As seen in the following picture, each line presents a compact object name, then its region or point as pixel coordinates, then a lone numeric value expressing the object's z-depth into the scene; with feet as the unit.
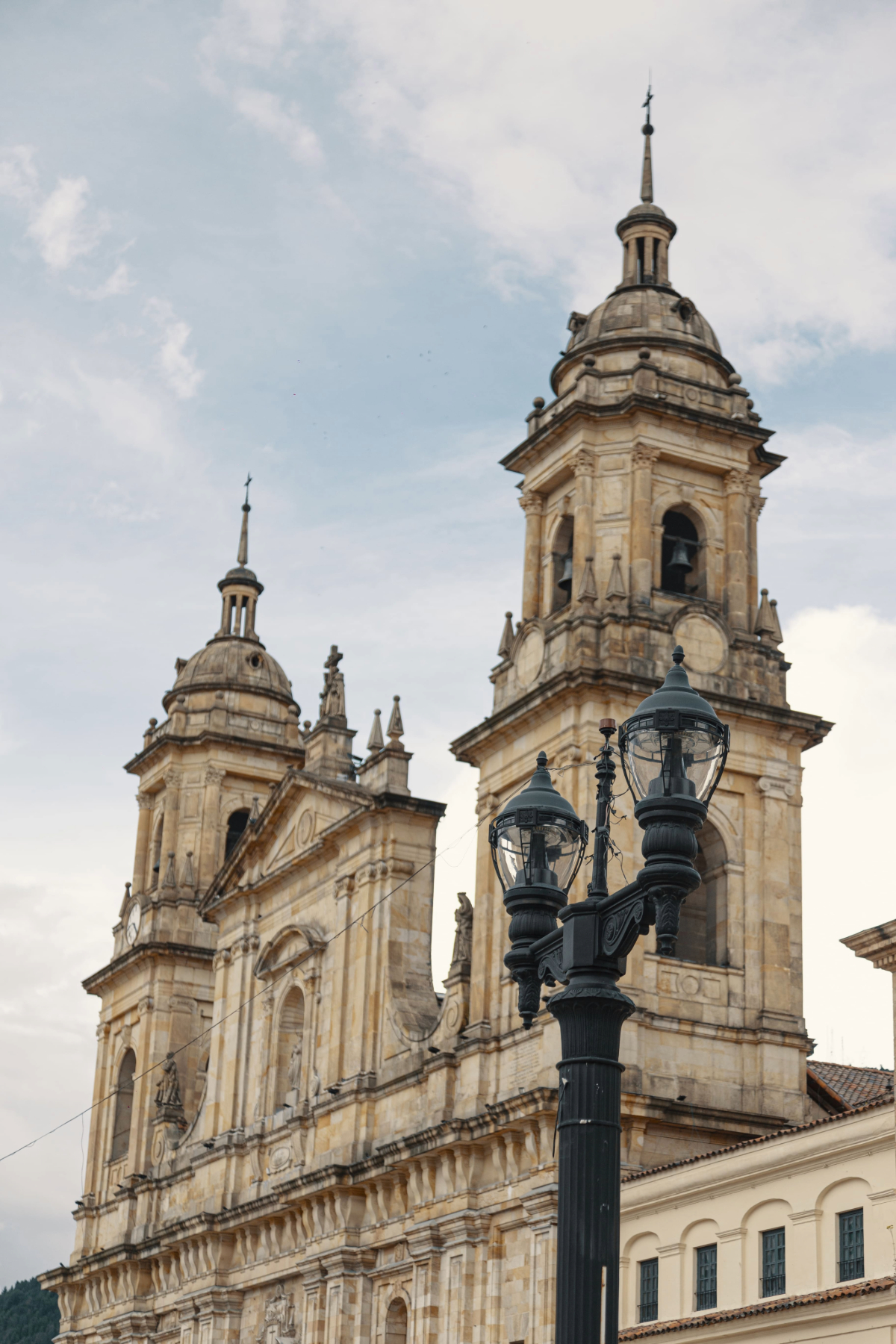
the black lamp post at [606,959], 35.40
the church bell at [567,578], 121.29
